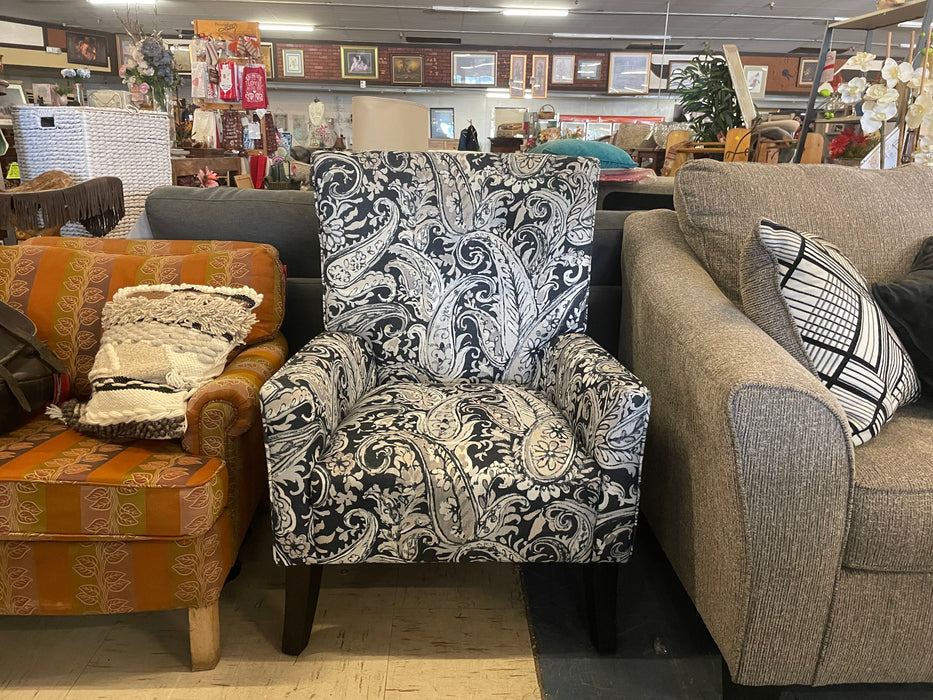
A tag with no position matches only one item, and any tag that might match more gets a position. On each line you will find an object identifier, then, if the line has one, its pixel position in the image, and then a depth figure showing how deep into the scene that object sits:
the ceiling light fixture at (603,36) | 8.71
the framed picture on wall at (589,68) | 9.25
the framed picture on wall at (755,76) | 6.40
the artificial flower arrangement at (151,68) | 2.89
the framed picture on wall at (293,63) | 9.05
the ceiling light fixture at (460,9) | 7.31
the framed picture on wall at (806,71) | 9.52
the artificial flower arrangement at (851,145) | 2.34
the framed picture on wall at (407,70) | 9.18
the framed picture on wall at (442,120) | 9.61
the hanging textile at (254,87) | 3.44
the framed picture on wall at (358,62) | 9.12
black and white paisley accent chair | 1.23
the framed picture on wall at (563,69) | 9.26
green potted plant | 3.04
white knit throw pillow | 1.27
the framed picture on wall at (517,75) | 7.23
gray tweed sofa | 1.02
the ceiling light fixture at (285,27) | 8.41
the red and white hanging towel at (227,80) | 3.41
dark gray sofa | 1.87
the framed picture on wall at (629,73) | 9.20
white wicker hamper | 2.15
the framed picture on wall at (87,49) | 8.45
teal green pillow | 2.21
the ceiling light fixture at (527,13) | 7.43
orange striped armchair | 1.17
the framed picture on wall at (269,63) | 8.59
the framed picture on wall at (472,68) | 9.25
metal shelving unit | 2.05
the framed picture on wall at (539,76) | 7.84
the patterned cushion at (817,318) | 1.25
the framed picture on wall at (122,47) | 8.67
